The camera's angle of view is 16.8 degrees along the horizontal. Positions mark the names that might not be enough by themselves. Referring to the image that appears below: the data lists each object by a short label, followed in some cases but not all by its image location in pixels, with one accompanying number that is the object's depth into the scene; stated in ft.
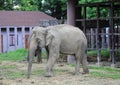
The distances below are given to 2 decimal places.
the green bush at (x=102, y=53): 69.91
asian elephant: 41.25
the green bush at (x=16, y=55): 68.19
